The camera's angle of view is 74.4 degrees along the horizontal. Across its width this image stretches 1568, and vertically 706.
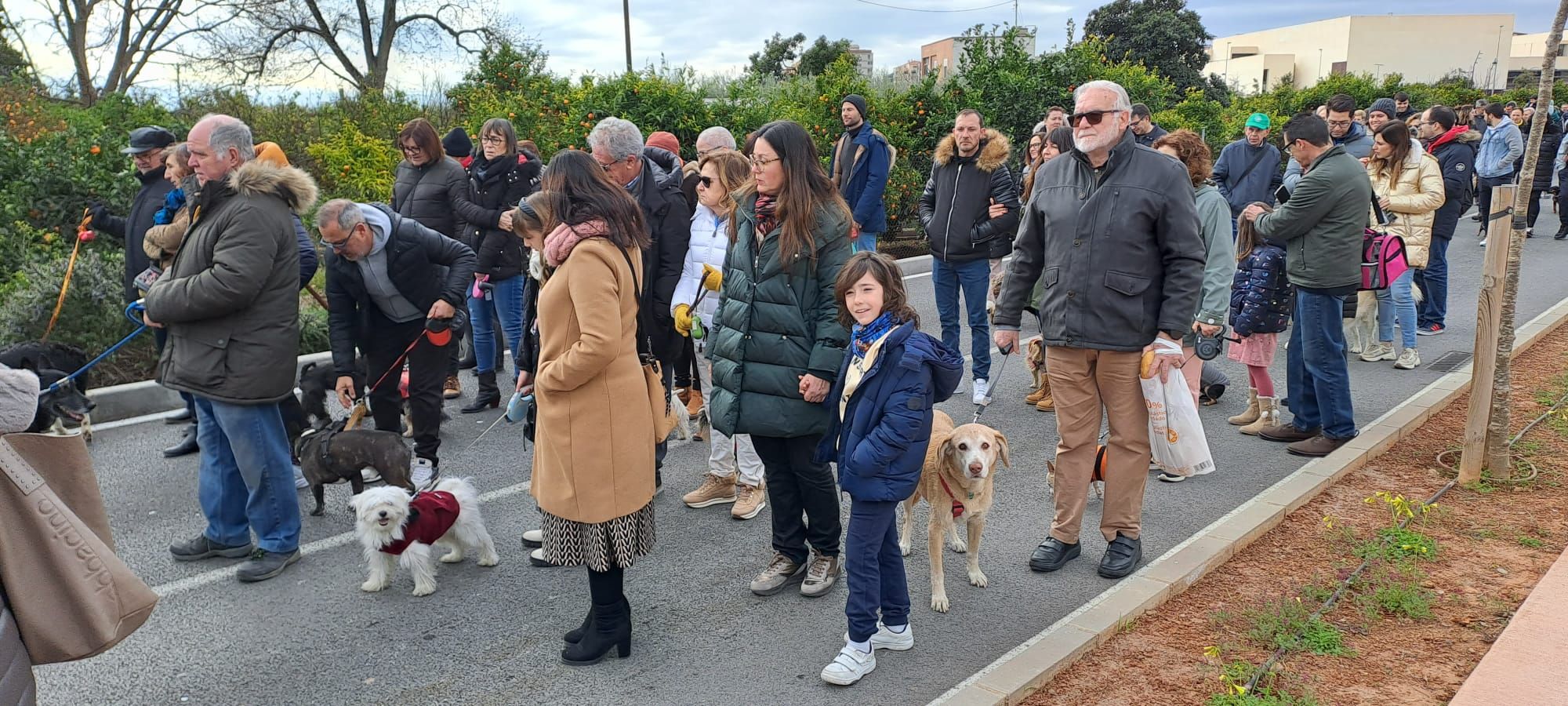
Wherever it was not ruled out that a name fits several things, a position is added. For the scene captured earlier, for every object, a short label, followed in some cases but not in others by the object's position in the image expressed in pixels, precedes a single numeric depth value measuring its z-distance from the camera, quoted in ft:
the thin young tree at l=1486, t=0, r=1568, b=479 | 17.11
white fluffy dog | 15.21
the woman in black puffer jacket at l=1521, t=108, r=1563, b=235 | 52.16
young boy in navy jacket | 12.11
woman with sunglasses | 17.58
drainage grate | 27.25
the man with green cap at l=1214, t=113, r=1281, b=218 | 28.53
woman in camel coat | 11.99
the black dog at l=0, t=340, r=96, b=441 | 21.63
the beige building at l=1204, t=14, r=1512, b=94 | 257.14
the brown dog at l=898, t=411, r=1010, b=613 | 14.17
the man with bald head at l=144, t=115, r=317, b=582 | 15.14
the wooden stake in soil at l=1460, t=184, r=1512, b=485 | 17.54
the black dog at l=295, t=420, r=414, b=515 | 17.70
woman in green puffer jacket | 13.82
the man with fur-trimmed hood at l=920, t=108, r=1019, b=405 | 24.29
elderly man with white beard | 14.57
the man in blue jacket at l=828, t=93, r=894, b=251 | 30.96
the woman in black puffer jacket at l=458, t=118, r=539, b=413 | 24.76
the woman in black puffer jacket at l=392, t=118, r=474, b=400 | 24.49
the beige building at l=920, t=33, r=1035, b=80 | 206.92
